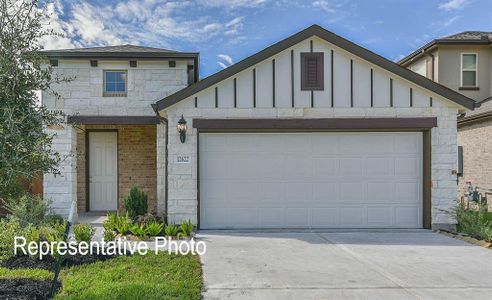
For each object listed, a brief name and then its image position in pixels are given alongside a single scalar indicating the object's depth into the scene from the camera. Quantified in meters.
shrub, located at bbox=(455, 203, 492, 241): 8.24
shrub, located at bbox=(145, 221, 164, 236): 8.10
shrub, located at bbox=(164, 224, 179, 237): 8.09
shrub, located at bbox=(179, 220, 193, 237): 8.22
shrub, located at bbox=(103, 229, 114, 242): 7.40
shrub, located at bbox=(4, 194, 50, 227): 8.26
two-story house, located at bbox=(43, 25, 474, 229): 9.00
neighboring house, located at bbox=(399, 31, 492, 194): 14.37
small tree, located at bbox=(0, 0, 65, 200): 4.18
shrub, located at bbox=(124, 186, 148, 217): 9.43
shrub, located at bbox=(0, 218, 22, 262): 6.09
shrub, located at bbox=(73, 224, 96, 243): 6.93
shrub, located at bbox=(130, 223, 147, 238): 8.04
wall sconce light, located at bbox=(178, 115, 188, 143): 8.85
